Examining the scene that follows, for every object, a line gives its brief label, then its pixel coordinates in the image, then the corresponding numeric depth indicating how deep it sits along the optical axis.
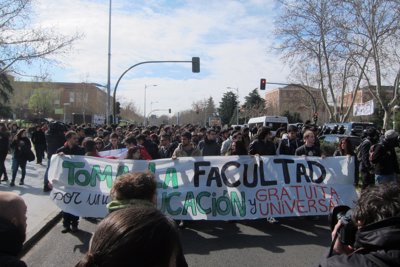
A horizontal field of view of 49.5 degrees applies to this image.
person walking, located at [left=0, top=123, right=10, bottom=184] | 11.97
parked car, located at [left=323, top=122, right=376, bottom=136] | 21.56
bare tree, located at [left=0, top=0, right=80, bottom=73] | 17.56
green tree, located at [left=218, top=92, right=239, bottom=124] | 91.06
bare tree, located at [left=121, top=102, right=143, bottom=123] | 119.56
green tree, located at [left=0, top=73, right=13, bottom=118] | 56.34
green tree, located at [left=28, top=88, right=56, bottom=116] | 84.92
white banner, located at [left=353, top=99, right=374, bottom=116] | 29.95
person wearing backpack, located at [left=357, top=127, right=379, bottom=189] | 9.34
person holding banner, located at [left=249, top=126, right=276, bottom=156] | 8.99
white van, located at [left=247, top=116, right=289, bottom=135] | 30.33
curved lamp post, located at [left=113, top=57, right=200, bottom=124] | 28.05
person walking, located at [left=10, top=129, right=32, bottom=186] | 12.41
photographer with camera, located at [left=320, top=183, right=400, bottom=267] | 1.78
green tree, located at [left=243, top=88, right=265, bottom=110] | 87.55
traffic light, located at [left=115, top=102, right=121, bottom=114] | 32.67
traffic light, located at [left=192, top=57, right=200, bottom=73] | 28.10
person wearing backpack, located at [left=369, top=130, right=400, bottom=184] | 8.17
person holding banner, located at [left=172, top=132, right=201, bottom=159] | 8.90
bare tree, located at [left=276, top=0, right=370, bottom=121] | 29.45
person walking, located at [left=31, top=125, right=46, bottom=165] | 17.64
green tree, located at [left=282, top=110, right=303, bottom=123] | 72.80
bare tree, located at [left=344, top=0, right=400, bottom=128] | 27.25
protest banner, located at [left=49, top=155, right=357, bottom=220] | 7.47
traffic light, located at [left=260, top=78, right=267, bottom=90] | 38.59
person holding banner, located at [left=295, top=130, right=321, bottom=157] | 8.67
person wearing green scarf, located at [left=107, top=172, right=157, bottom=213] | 3.62
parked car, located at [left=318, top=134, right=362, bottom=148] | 18.67
